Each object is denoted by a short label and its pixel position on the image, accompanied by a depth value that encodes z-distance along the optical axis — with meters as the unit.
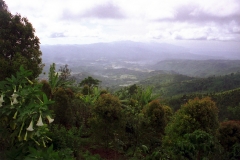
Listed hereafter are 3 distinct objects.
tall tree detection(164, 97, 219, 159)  6.31
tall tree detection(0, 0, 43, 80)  6.21
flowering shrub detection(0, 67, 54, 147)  2.60
